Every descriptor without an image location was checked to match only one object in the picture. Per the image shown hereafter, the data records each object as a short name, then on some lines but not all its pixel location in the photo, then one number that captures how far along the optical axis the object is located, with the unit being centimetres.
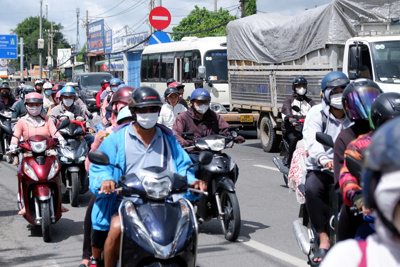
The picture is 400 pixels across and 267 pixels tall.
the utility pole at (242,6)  3120
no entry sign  2269
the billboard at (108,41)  6449
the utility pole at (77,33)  9189
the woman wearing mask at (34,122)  798
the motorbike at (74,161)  929
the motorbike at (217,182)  708
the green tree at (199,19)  7269
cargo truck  1163
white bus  2030
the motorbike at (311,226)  430
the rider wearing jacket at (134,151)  440
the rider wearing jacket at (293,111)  1085
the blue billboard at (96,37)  6812
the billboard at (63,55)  9419
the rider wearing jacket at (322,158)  516
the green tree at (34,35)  14300
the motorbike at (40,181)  702
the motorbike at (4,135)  1422
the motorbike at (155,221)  375
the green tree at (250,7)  6455
